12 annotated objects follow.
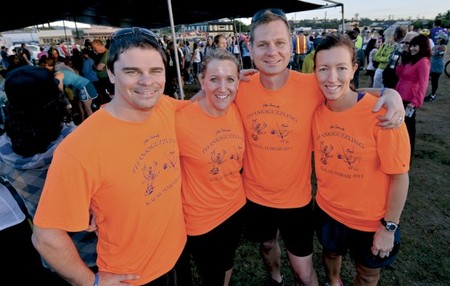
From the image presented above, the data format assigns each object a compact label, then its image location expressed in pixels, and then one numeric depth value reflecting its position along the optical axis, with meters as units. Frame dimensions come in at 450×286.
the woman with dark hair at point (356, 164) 1.65
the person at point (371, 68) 8.76
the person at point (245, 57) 13.66
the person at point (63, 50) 16.93
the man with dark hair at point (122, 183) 1.19
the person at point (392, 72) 5.18
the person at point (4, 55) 13.50
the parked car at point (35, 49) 27.55
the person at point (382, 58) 6.44
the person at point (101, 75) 7.03
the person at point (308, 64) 5.65
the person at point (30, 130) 1.47
